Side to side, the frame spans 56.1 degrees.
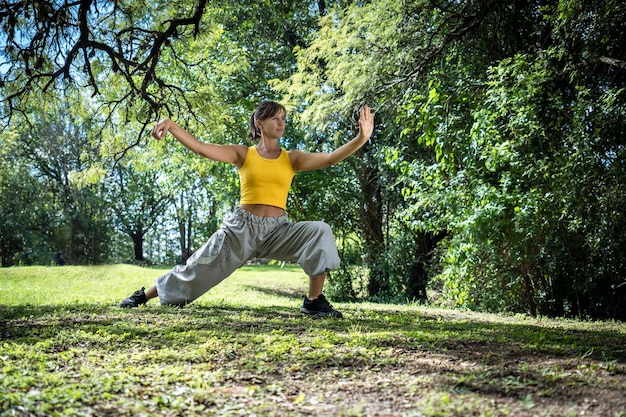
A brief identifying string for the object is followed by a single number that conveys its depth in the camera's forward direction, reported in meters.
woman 4.70
